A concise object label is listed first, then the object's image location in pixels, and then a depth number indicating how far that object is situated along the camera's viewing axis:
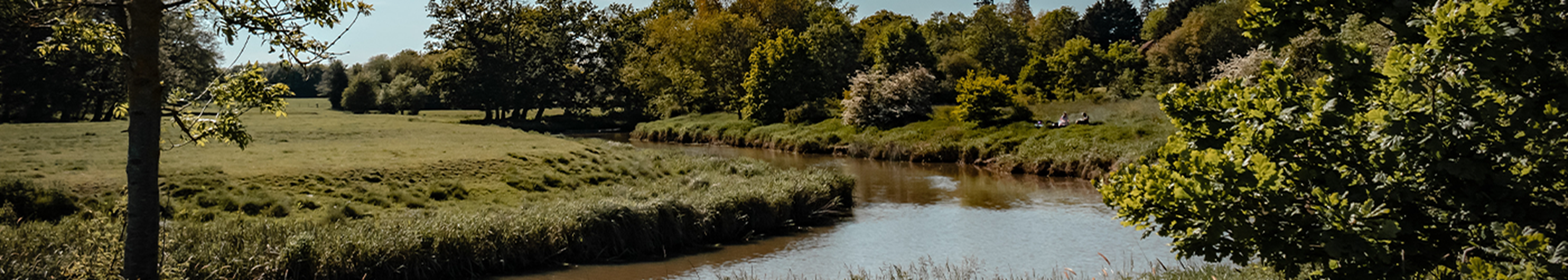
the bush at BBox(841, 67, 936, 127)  42.47
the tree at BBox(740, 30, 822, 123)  49.53
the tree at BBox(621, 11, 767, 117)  56.91
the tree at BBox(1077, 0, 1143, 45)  96.81
